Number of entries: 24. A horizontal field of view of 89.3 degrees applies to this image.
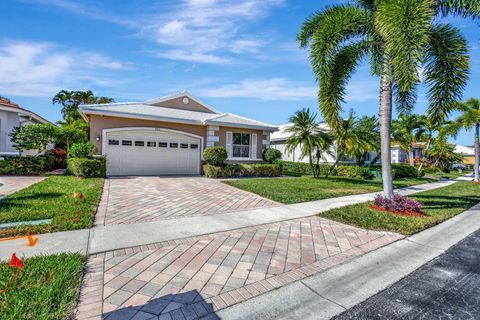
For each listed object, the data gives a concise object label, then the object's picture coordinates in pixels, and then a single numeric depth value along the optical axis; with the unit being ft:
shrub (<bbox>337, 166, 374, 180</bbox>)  60.68
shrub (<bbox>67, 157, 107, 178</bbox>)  38.68
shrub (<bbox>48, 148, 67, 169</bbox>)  55.76
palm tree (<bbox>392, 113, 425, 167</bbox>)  76.49
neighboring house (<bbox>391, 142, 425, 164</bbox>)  128.56
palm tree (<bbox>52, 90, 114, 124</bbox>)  110.63
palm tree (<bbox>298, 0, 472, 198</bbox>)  19.30
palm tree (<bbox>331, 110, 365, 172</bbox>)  52.75
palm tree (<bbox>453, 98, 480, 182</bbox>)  59.57
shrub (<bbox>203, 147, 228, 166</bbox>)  47.47
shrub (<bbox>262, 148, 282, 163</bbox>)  56.29
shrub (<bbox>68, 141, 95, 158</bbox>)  40.34
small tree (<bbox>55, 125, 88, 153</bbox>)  49.41
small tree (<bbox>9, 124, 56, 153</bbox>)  42.70
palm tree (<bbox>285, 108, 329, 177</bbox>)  49.37
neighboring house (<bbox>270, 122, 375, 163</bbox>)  67.92
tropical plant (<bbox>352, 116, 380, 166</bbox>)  54.23
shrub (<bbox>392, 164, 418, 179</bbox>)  67.05
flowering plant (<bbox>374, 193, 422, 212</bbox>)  23.92
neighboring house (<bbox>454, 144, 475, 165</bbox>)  164.25
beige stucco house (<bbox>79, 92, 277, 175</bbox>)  44.32
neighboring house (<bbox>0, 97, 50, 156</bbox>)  44.19
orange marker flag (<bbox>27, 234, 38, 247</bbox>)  13.16
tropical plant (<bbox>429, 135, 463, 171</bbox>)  100.01
